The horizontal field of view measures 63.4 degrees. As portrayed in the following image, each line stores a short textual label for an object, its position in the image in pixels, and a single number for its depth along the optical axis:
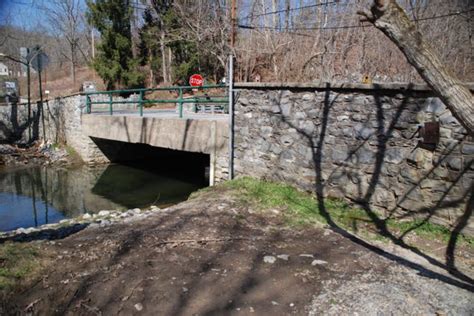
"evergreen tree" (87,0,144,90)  22.77
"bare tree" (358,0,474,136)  2.48
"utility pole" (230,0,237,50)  12.19
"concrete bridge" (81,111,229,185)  8.47
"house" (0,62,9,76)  43.26
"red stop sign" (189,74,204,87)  17.58
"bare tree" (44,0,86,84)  34.53
